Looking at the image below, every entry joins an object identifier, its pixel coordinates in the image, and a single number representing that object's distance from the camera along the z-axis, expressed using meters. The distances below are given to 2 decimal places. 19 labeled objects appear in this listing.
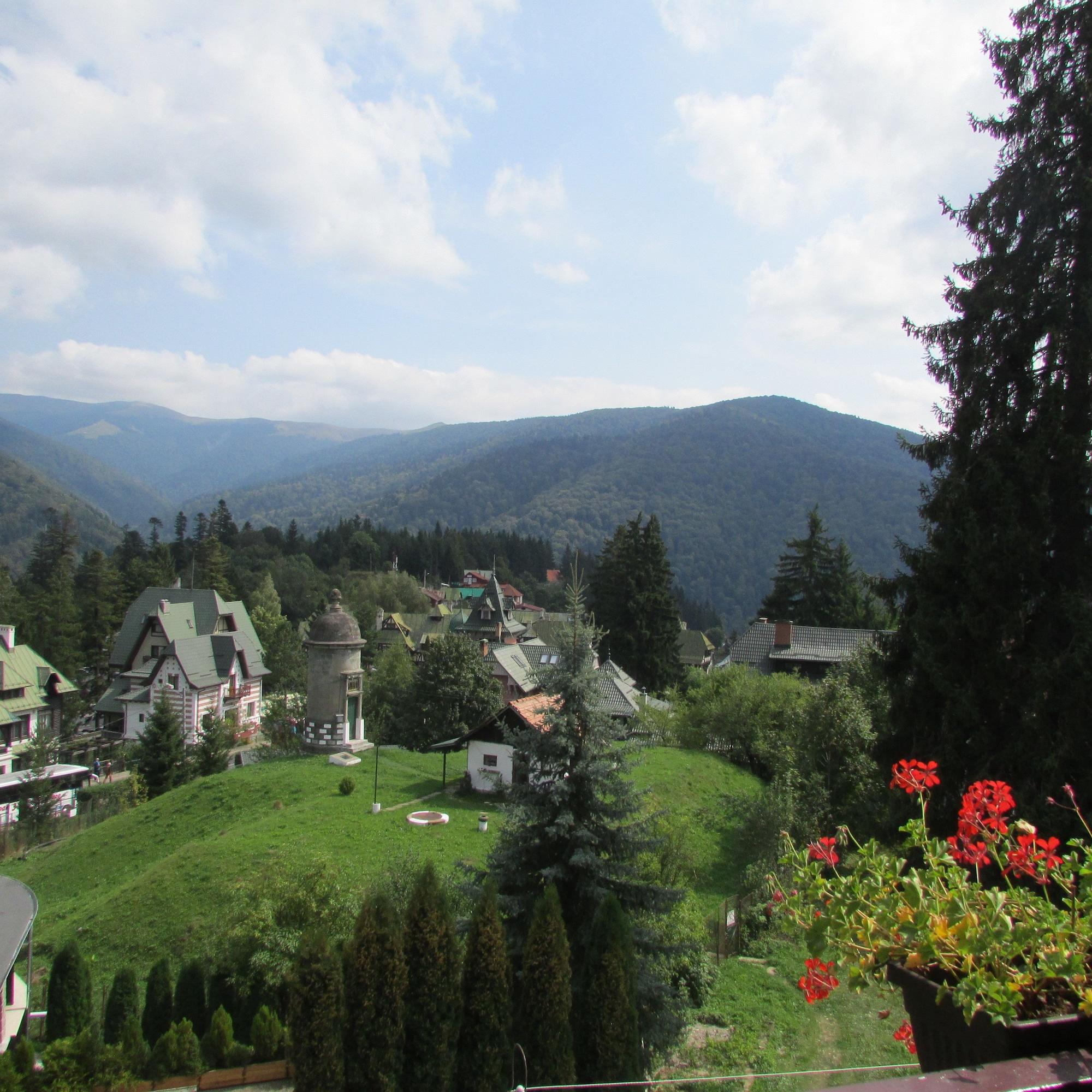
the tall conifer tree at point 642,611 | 50.81
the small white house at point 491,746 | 25.42
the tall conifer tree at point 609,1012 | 9.16
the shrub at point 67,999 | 13.16
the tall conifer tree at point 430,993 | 8.53
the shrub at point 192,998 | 13.09
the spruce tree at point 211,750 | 33.97
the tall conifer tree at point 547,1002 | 8.79
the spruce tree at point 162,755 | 32.75
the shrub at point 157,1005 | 13.04
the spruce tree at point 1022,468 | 12.16
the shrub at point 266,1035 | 12.03
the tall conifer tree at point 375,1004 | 8.31
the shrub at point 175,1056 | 11.69
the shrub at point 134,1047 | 11.44
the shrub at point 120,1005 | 12.69
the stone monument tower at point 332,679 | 31.33
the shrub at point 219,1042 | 12.05
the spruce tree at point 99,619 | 58.12
